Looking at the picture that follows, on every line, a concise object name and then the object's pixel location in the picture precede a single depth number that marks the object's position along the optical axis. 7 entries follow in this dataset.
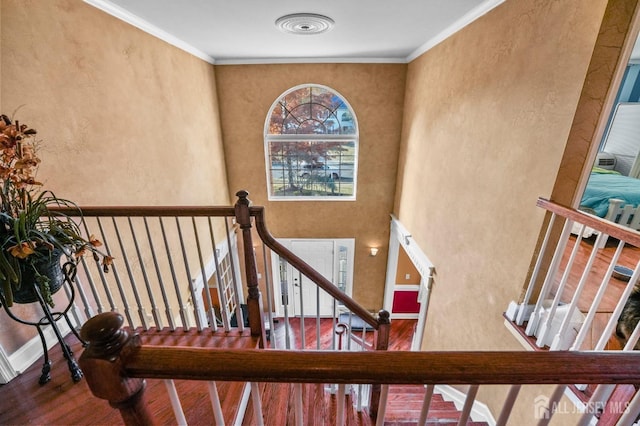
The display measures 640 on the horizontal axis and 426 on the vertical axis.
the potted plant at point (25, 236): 1.10
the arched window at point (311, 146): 4.59
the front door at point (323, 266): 5.37
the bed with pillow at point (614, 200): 3.07
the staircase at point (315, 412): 1.57
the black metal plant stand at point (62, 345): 1.32
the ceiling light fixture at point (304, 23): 2.49
